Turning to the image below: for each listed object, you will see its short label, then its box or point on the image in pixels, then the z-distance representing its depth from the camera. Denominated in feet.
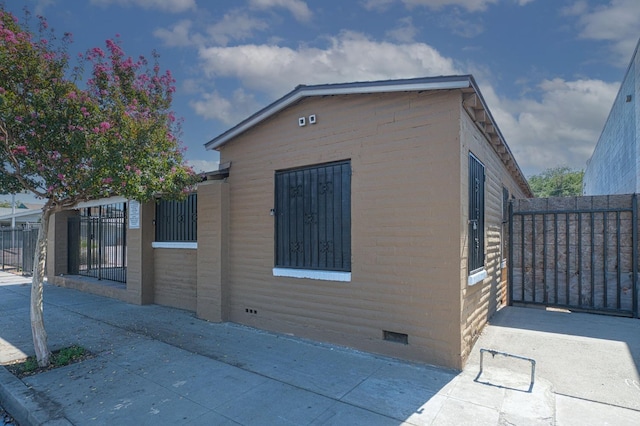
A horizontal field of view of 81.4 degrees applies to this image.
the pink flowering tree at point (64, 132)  15.52
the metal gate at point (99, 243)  33.94
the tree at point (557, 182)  188.37
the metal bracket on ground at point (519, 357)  13.63
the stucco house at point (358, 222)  15.80
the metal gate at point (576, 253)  22.72
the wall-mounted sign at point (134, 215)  29.94
